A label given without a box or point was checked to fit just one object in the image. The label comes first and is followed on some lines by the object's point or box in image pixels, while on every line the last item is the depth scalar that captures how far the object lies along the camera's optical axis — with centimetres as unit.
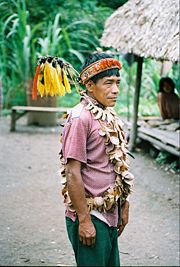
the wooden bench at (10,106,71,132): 697
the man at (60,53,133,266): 169
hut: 414
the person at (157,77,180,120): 644
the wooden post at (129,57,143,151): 605
